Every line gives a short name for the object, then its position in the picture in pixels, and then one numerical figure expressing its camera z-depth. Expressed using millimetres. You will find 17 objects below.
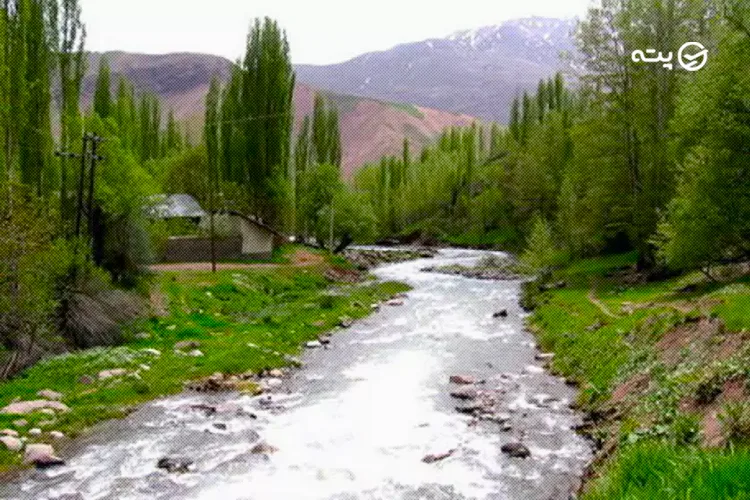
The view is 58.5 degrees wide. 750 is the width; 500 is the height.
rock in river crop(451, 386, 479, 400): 23188
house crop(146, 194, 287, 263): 57375
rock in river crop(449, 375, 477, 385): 25141
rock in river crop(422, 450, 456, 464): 17000
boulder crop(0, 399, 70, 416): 19453
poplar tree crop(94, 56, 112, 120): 72250
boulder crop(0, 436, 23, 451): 16922
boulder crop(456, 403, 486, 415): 21381
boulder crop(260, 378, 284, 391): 24598
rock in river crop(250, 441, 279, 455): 17531
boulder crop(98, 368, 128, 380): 23922
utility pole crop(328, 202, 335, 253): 72688
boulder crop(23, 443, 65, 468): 16391
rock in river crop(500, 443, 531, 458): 17312
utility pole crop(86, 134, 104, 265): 32312
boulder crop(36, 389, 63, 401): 21078
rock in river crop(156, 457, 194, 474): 16156
